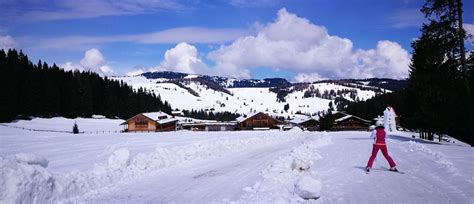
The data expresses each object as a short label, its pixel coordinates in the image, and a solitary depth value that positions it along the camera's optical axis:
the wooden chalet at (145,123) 106.94
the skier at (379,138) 13.55
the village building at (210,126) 130.50
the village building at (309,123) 133.77
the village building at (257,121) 117.12
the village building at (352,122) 110.94
